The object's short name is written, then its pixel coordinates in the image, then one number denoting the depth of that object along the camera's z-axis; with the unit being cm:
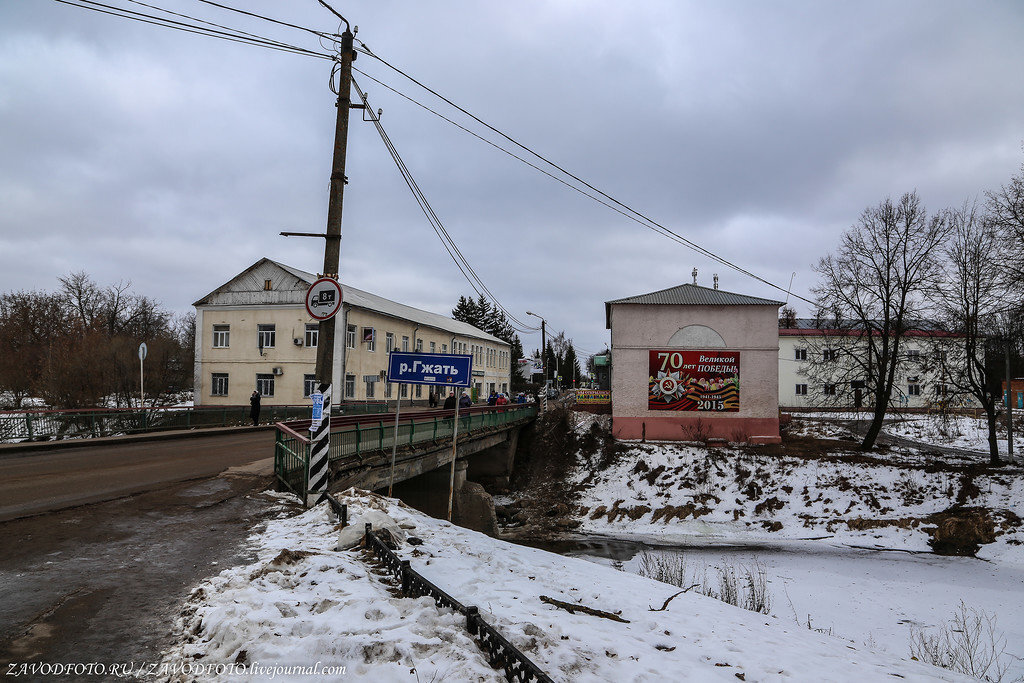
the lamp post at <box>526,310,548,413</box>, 4069
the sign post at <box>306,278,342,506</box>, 883
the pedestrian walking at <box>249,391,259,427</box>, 2465
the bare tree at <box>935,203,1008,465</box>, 2097
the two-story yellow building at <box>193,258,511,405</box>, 3462
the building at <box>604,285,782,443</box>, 2594
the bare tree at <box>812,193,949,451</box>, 2302
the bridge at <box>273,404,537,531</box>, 1043
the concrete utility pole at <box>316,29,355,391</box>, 887
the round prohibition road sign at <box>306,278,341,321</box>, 826
